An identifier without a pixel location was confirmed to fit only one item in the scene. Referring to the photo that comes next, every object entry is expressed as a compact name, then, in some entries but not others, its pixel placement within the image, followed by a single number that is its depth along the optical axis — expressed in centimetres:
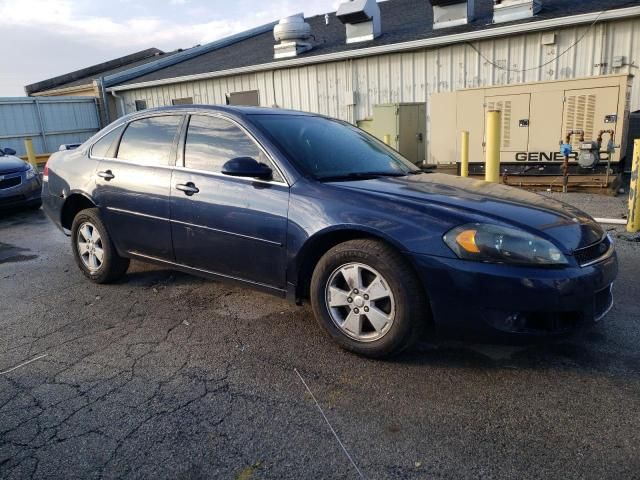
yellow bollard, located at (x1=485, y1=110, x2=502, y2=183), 672
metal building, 1010
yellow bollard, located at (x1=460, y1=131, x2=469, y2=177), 844
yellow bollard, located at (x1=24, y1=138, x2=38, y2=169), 1245
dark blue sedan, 257
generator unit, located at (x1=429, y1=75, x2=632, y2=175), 804
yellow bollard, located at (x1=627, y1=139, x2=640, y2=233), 562
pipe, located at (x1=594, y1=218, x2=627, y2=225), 608
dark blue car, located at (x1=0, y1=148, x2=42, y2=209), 811
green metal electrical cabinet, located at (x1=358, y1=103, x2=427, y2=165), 1102
